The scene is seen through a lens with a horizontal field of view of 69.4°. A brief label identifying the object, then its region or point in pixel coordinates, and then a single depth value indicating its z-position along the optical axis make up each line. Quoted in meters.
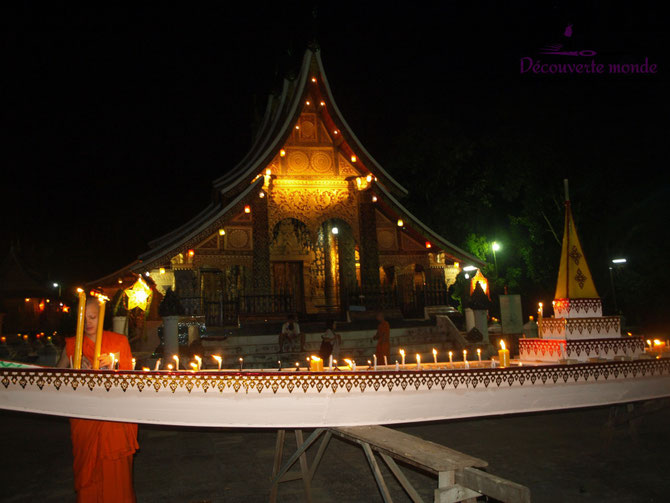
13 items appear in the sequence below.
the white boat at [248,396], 3.54
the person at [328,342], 10.26
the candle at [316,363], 4.55
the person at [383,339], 10.19
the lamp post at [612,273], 25.28
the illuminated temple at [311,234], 16.19
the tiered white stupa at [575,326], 5.44
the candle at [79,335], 3.62
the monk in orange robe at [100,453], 3.88
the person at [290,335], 11.91
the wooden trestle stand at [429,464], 2.91
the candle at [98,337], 3.76
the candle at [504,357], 4.88
